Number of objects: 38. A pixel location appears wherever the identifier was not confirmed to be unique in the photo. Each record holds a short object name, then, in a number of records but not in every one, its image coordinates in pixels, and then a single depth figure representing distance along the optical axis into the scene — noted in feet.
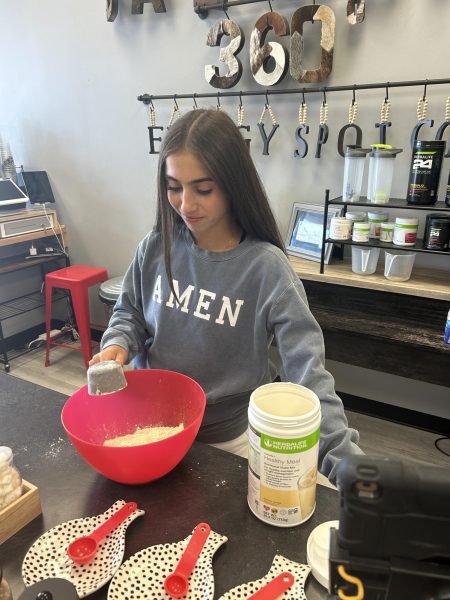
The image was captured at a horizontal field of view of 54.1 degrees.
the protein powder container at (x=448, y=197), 5.35
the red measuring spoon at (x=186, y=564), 1.80
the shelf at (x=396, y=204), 5.32
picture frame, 6.59
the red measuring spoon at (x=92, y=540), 1.94
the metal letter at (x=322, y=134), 6.26
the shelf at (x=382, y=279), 5.63
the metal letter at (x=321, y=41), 5.81
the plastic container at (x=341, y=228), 6.04
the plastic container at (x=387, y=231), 5.89
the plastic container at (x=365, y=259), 6.10
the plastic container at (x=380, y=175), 5.72
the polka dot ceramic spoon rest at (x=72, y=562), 1.86
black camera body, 1.01
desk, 8.83
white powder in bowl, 2.77
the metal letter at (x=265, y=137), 6.70
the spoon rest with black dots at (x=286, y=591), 1.77
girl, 3.03
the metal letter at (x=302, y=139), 6.43
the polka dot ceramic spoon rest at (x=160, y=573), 1.79
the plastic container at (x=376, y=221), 6.12
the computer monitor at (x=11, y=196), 8.90
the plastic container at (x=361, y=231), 5.90
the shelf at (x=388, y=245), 5.48
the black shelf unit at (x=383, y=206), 5.41
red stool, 8.67
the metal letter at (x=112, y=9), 7.60
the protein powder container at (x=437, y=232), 5.42
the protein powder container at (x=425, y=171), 5.20
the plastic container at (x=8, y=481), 2.10
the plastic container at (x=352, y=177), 6.15
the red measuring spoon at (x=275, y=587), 1.76
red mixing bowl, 2.21
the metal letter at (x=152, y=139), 7.72
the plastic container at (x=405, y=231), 5.60
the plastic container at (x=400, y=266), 5.91
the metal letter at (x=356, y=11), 5.58
